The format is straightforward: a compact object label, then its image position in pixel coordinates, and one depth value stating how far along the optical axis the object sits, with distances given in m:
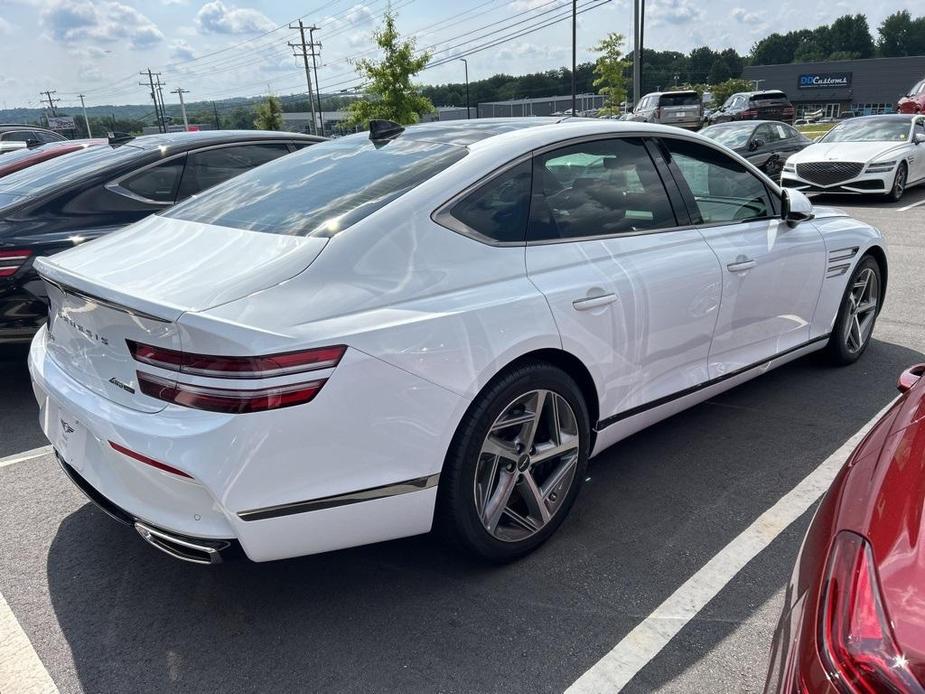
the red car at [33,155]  6.58
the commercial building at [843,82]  80.19
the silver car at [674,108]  25.16
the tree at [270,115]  83.12
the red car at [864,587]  1.14
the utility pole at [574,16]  34.15
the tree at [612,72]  36.62
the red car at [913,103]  21.86
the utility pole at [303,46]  66.32
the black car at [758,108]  28.92
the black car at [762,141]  13.79
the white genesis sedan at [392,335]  2.08
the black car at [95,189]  4.27
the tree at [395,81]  32.94
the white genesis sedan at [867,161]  11.89
